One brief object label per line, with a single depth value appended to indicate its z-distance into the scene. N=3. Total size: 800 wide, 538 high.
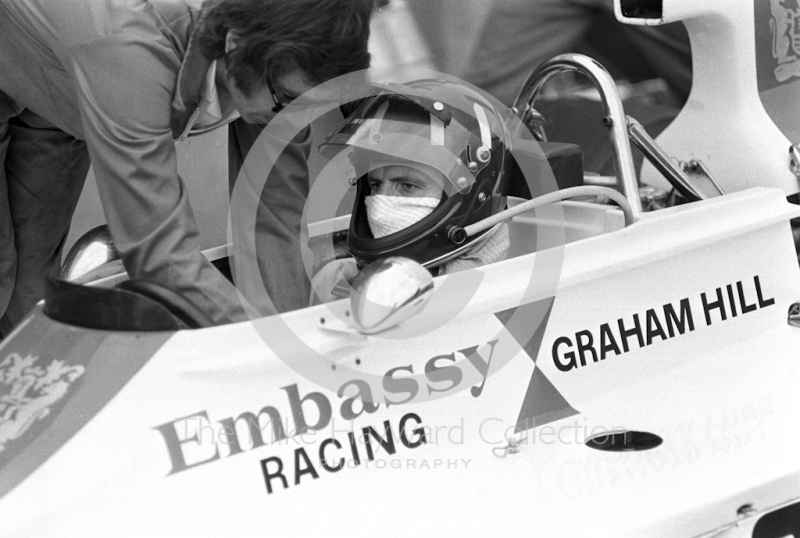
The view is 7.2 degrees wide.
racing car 9.09
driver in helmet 9.35
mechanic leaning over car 9.27
